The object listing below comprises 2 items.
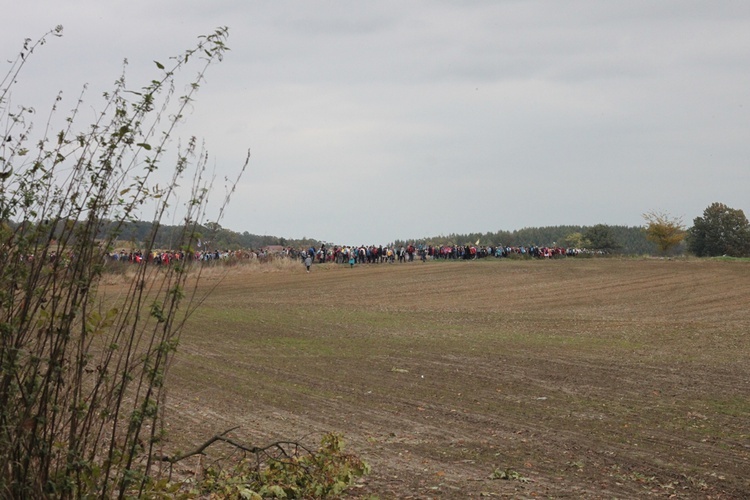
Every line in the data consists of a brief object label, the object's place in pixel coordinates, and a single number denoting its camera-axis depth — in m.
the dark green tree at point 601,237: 161.75
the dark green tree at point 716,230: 128.12
